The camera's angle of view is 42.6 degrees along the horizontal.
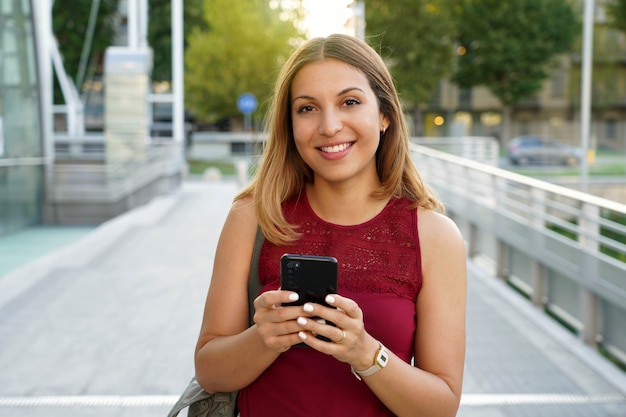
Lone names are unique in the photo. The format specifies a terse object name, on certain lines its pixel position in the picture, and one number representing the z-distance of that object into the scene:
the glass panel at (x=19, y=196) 12.82
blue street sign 29.86
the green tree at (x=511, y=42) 47.50
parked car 37.72
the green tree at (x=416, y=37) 42.31
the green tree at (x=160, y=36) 40.56
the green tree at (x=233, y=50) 40.38
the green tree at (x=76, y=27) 36.84
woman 1.92
